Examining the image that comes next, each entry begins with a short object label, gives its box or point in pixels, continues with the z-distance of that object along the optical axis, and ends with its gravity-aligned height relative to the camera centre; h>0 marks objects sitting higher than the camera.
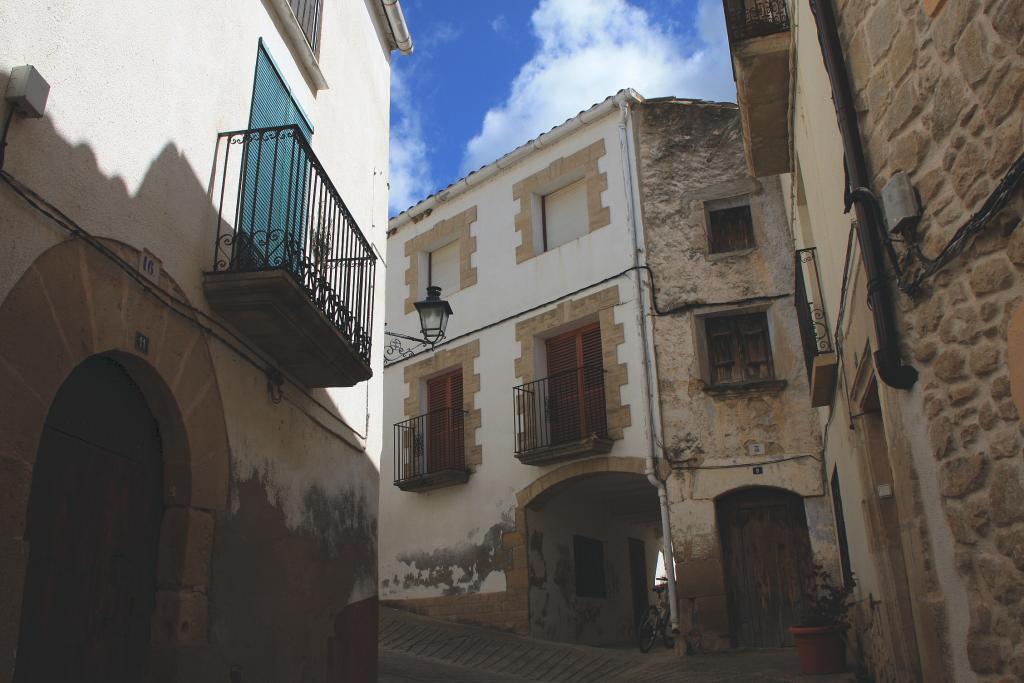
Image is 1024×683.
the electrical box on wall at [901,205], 4.09 +1.79
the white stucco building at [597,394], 11.77 +3.17
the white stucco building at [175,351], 3.70 +1.43
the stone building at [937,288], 3.46 +1.38
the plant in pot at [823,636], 8.31 -0.22
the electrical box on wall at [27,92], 3.53 +2.08
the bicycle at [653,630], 11.85 -0.18
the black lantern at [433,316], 8.84 +2.93
